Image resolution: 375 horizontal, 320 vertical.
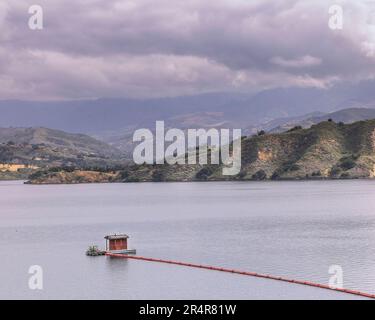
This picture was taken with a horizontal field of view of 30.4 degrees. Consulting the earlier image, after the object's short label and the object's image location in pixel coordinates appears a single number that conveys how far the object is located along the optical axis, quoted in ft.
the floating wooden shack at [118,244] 393.29
